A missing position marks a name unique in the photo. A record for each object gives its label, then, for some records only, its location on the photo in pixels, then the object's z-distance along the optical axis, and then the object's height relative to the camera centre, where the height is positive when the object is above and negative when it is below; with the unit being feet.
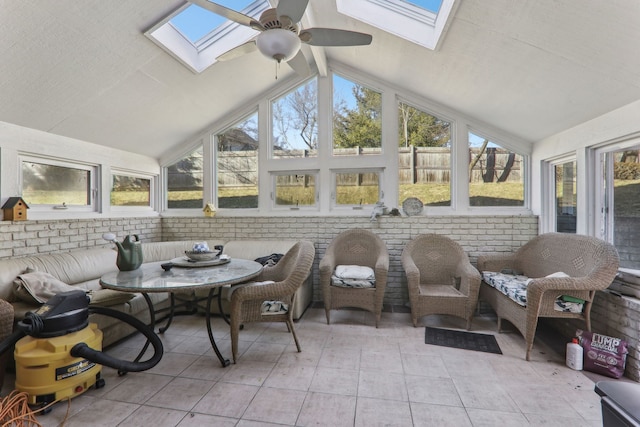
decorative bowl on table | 8.71 -1.27
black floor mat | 8.74 -4.05
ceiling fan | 6.13 +4.26
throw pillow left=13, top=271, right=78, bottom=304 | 7.64 -1.96
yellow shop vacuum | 5.85 -2.84
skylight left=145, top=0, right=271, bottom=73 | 9.52 +6.39
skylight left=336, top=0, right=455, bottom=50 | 9.14 +6.31
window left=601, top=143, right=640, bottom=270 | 8.06 +0.24
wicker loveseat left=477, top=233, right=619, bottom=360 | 7.58 -1.90
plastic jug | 7.45 -3.72
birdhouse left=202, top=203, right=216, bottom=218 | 14.57 +0.15
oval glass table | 6.47 -1.58
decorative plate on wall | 12.92 +0.26
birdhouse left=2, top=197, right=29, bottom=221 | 8.89 +0.16
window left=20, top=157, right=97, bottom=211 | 9.87 +1.11
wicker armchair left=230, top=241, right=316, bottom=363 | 7.86 -2.32
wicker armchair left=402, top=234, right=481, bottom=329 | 9.87 -2.47
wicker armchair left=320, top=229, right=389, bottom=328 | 10.35 -2.06
